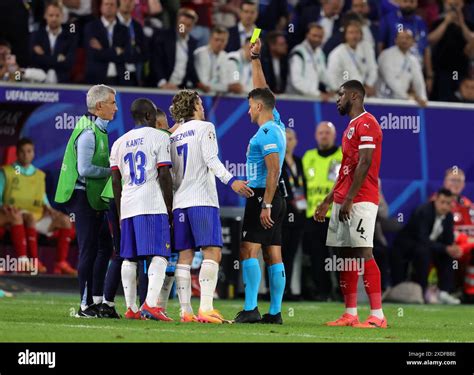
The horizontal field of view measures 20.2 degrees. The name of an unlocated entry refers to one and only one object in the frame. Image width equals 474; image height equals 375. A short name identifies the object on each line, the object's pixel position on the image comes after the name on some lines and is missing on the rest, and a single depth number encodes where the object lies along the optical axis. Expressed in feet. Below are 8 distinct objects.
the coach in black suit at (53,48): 59.21
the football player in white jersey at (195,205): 39.60
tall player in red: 40.09
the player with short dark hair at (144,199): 39.50
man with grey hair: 41.27
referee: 40.93
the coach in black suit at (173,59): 61.82
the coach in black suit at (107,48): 59.98
